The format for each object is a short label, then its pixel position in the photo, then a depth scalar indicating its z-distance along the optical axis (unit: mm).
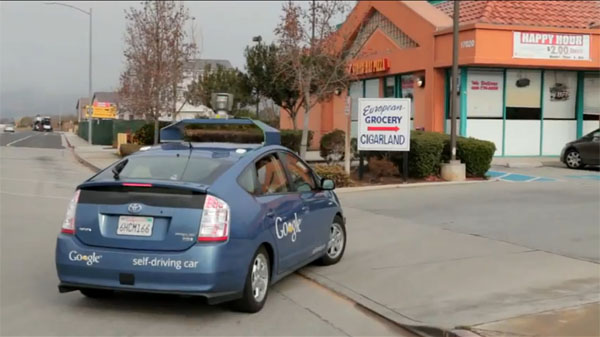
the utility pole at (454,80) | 17656
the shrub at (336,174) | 16281
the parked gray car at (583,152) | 20297
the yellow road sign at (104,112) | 69688
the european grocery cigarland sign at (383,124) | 17250
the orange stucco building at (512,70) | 22750
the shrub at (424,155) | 17609
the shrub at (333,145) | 19609
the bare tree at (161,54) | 28484
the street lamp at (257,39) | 27825
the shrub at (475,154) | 18281
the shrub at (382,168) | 17500
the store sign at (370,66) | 27703
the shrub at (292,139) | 23656
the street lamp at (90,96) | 46562
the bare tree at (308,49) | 19375
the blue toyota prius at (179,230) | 5438
